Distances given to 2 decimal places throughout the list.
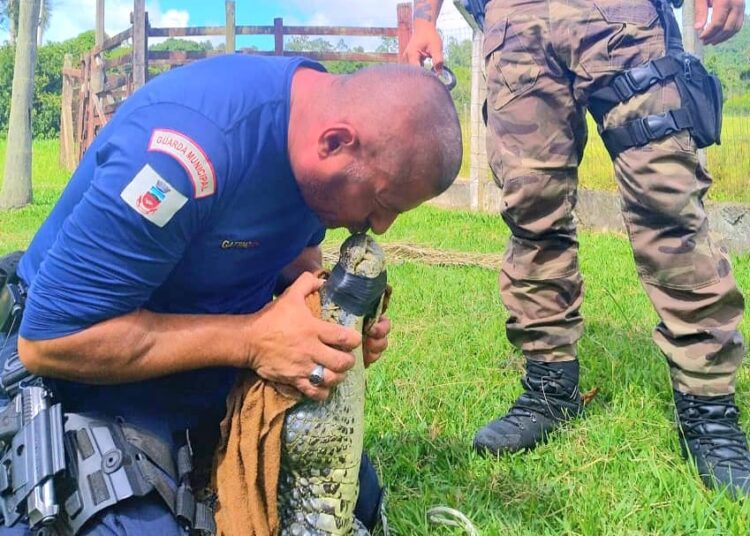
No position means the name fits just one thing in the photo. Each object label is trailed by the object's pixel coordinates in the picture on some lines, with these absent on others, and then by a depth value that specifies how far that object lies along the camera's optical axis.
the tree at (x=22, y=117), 11.05
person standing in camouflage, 2.55
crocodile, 1.76
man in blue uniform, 1.53
